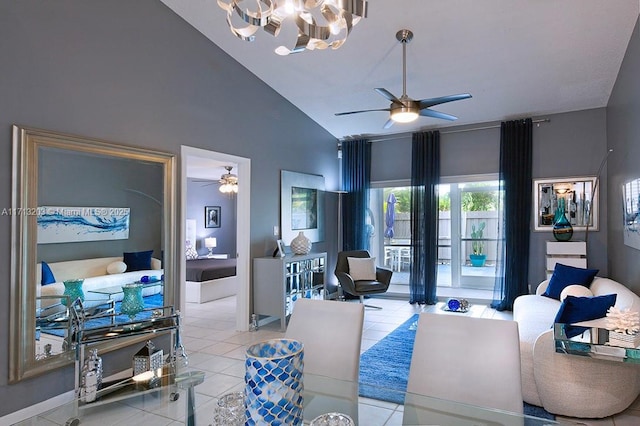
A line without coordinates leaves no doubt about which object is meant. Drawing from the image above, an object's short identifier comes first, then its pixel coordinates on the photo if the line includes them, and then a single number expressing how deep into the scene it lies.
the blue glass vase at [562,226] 5.34
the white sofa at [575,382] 2.61
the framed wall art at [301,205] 5.58
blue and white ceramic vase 1.12
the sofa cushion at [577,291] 3.78
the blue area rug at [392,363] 3.21
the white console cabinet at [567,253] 5.16
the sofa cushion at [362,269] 6.07
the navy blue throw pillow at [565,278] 4.22
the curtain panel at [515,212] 5.68
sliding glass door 6.38
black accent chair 5.68
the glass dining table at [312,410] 1.55
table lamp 9.55
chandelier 1.72
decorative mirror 2.72
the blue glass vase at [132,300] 3.49
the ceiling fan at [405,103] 3.65
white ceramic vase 5.49
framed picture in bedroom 9.88
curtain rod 5.66
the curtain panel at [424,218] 6.28
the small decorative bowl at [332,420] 1.33
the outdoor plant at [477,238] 6.46
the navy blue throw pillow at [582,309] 2.71
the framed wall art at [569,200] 5.32
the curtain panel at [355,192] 6.93
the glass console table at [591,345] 2.10
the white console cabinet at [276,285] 4.81
